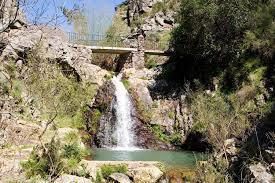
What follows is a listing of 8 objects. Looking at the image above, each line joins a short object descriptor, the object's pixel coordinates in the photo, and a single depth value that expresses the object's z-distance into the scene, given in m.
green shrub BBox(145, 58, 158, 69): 15.46
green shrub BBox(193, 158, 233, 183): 6.05
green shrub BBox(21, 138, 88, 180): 6.05
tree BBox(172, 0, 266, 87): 12.59
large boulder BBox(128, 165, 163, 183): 6.85
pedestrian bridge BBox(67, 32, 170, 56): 15.06
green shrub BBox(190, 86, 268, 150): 8.47
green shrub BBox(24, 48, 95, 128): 11.73
